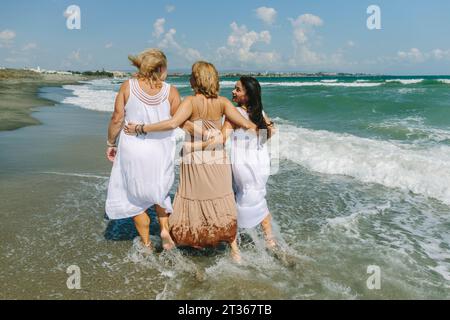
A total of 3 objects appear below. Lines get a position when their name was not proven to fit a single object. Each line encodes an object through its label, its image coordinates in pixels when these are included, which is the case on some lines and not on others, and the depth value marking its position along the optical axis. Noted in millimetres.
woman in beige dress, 3381
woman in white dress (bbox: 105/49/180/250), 3439
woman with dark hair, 3689
